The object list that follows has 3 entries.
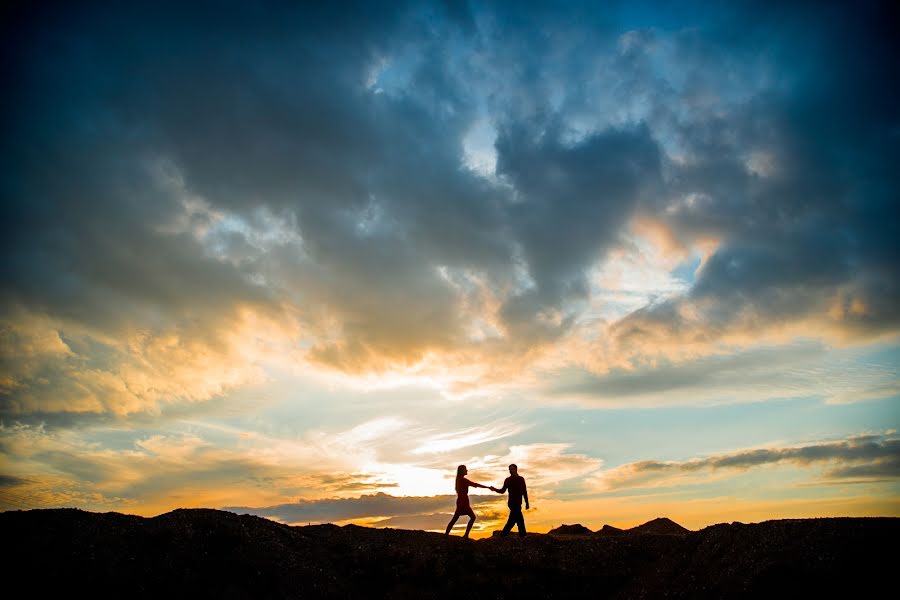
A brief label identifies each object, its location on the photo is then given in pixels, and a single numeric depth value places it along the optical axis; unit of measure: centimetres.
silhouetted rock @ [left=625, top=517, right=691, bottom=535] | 3369
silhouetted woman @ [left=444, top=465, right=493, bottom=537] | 2295
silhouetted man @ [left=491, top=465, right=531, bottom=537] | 2377
